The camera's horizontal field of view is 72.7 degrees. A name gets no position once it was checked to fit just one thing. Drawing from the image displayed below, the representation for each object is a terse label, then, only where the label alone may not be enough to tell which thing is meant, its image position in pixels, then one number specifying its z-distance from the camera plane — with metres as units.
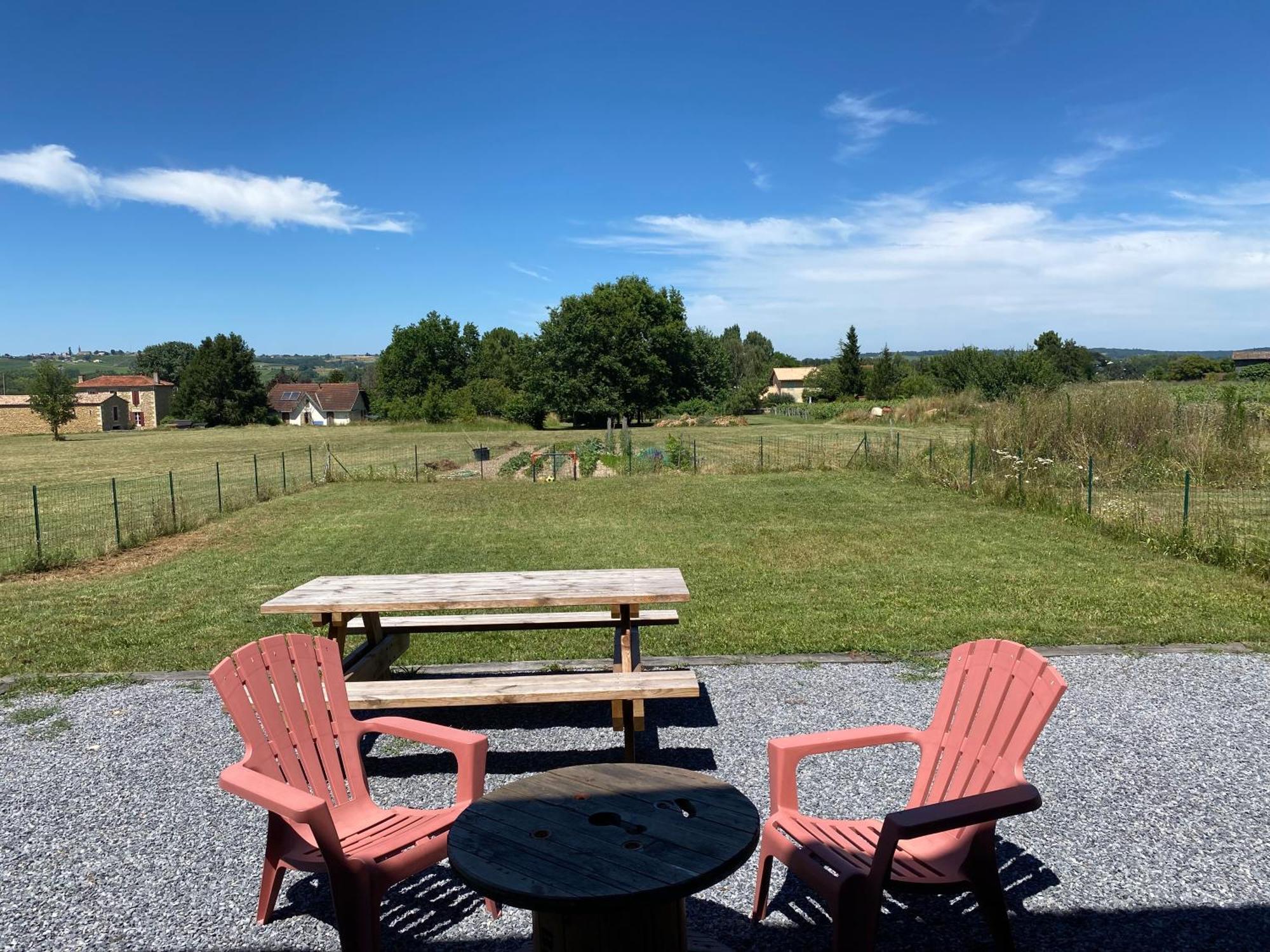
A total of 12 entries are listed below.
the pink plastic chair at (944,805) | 2.54
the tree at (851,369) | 69.94
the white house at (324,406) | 87.69
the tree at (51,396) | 57.44
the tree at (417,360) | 87.81
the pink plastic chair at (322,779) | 2.68
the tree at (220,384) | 72.31
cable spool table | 2.04
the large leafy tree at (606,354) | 58.59
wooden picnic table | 4.21
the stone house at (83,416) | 66.81
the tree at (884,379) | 68.88
